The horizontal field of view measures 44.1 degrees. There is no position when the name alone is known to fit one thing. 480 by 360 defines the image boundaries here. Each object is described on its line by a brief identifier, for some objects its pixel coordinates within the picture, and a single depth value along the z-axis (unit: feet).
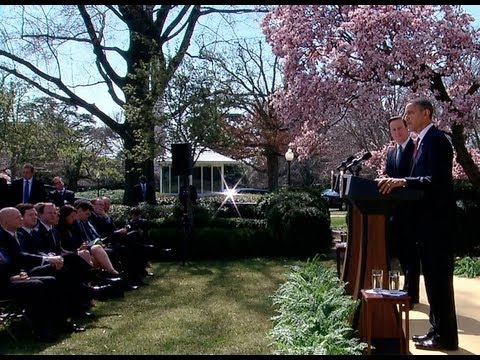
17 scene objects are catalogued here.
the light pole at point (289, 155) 77.87
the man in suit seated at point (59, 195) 38.99
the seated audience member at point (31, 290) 19.26
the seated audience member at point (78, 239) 25.66
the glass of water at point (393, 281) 13.88
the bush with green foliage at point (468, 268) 29.84
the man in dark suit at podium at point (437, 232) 14.64
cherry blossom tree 36.35
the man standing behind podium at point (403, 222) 18.33
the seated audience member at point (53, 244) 22.59
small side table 13.17
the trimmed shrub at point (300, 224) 43.32
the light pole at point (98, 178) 116.90
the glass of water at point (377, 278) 13.87
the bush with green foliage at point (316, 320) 12.87
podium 13.69
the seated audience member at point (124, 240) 31.65
